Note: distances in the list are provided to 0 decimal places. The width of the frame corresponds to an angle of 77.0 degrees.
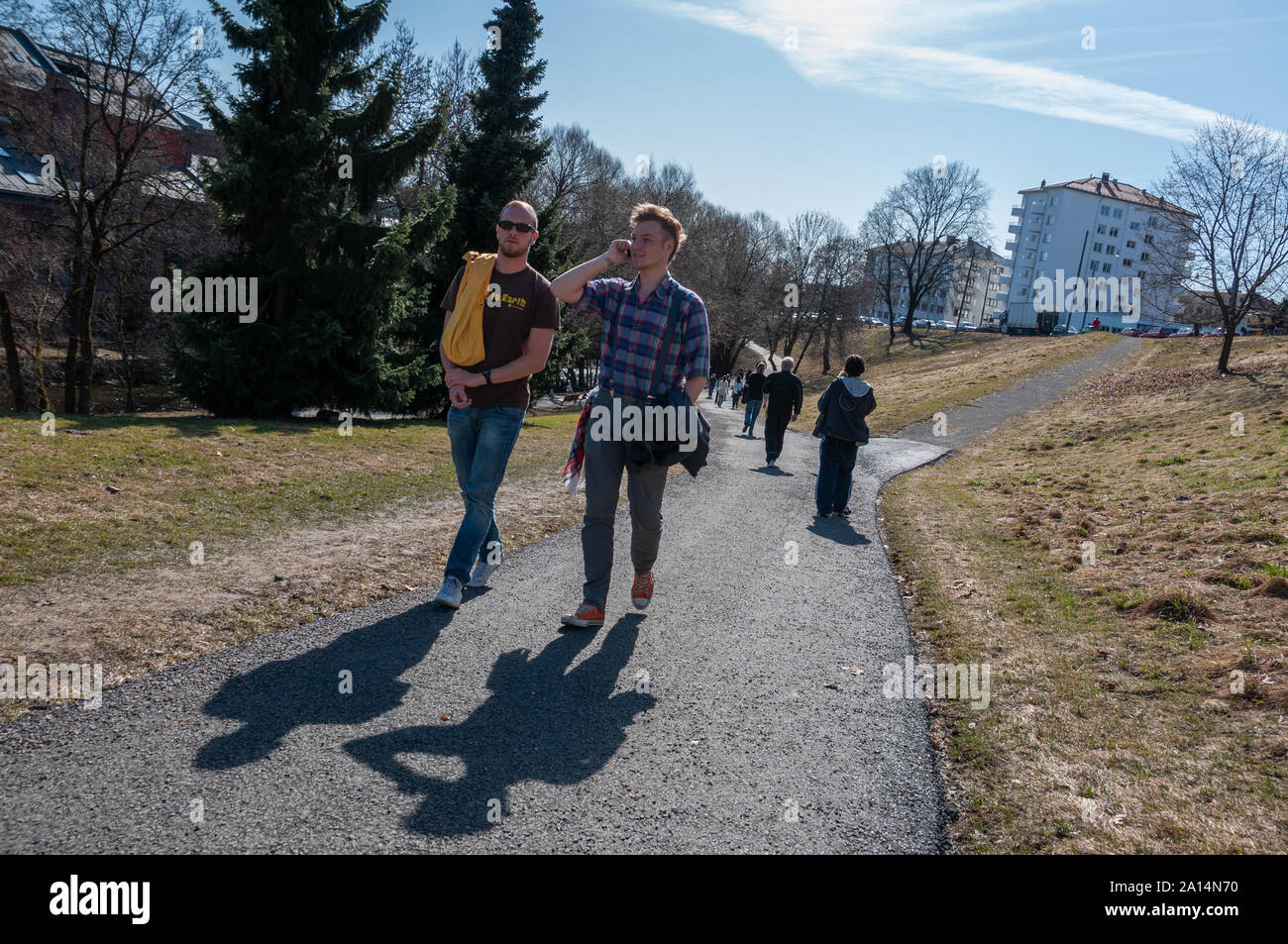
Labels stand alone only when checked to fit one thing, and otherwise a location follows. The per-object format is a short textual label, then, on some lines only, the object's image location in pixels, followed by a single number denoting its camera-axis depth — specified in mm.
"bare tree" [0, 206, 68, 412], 21938
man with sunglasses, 5012
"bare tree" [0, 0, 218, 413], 21219
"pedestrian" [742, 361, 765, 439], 20344
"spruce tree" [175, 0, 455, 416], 15211
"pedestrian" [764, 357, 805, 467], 15227
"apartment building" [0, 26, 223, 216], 21500
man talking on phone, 4910
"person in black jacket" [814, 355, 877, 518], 10656
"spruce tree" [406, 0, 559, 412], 22422
